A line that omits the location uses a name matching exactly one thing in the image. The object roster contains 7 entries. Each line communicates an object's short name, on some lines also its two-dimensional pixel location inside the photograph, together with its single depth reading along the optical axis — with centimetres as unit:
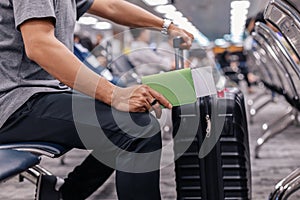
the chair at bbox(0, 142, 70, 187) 113
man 122
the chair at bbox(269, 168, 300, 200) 177
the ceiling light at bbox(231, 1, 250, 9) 1484
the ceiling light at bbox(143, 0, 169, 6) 1214
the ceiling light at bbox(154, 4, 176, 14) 1398
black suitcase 146
